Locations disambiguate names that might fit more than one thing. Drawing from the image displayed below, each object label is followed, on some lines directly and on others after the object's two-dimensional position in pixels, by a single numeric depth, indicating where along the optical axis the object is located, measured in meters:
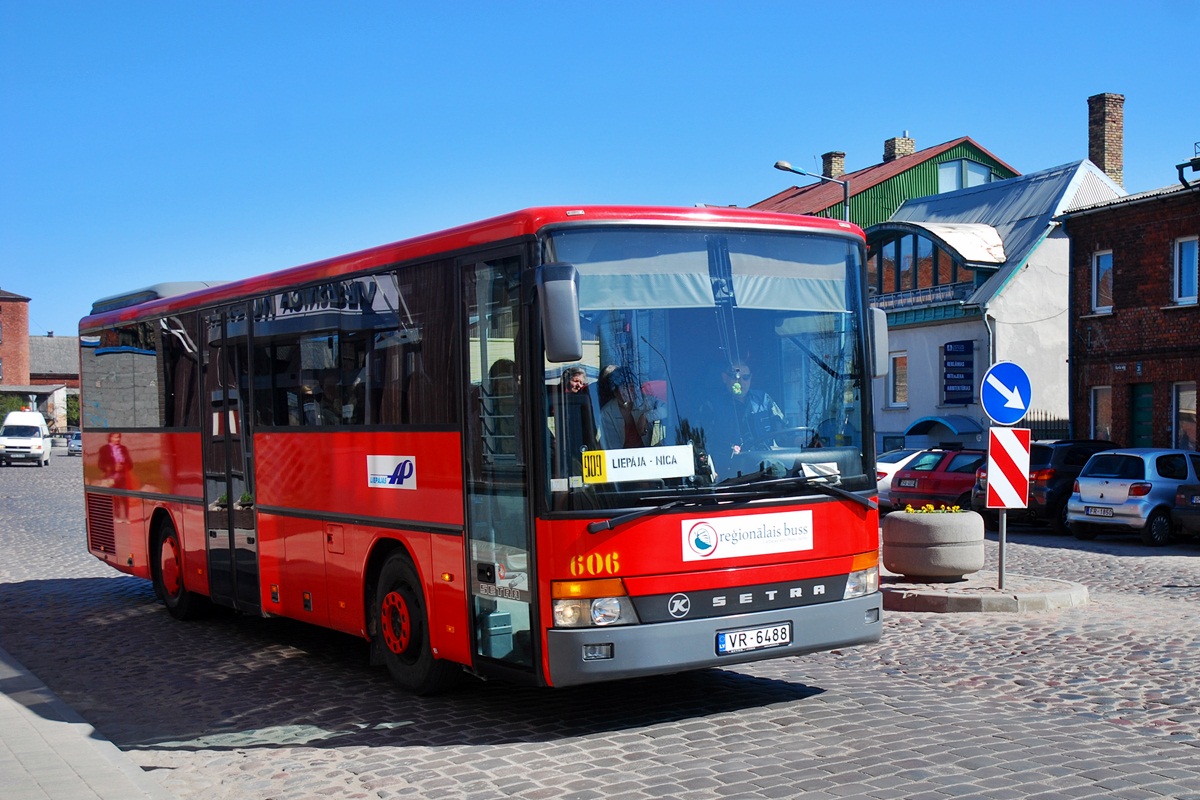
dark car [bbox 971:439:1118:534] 24.94
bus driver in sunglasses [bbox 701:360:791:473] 7.83
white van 67.81
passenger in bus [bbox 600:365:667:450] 7.59
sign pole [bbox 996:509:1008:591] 13.76
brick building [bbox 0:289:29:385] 137.75
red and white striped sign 13.91
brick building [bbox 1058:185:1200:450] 30.91
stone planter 14.07
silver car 22.36
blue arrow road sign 14.21
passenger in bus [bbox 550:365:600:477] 7.57
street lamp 37.09
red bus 7.60
